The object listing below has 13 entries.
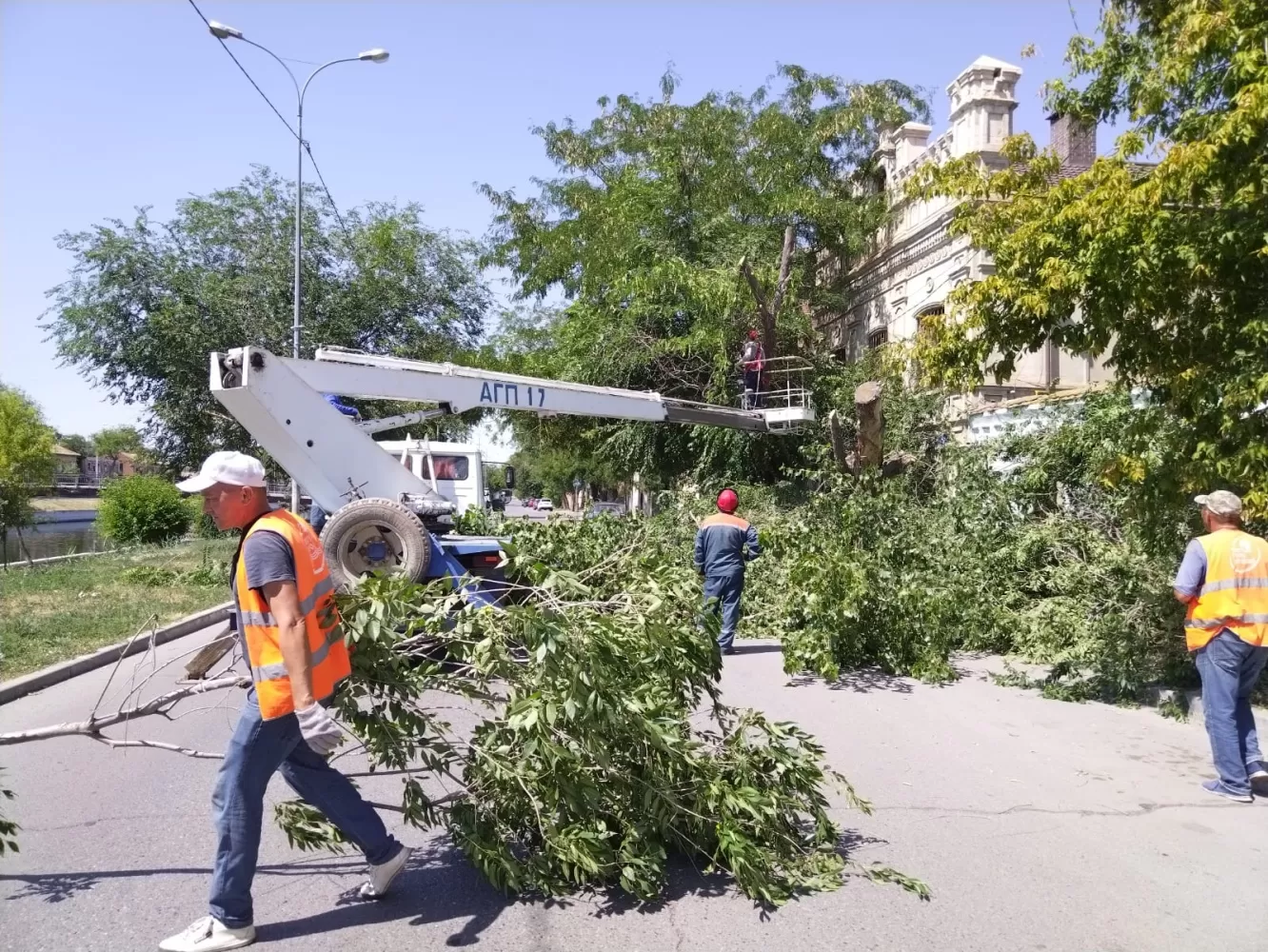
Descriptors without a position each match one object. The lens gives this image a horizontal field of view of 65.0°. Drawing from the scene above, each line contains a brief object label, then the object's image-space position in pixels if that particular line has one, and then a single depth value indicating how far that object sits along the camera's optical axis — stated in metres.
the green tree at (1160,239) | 6.55
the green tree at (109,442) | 89.99
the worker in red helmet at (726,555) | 9.42
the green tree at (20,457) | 24.88
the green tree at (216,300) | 24.81
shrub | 28.84
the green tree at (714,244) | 20.25
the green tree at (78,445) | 106.12
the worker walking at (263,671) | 3.52
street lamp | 13.58
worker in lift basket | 19.11
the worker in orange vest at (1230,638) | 5.51
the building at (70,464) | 72.56
